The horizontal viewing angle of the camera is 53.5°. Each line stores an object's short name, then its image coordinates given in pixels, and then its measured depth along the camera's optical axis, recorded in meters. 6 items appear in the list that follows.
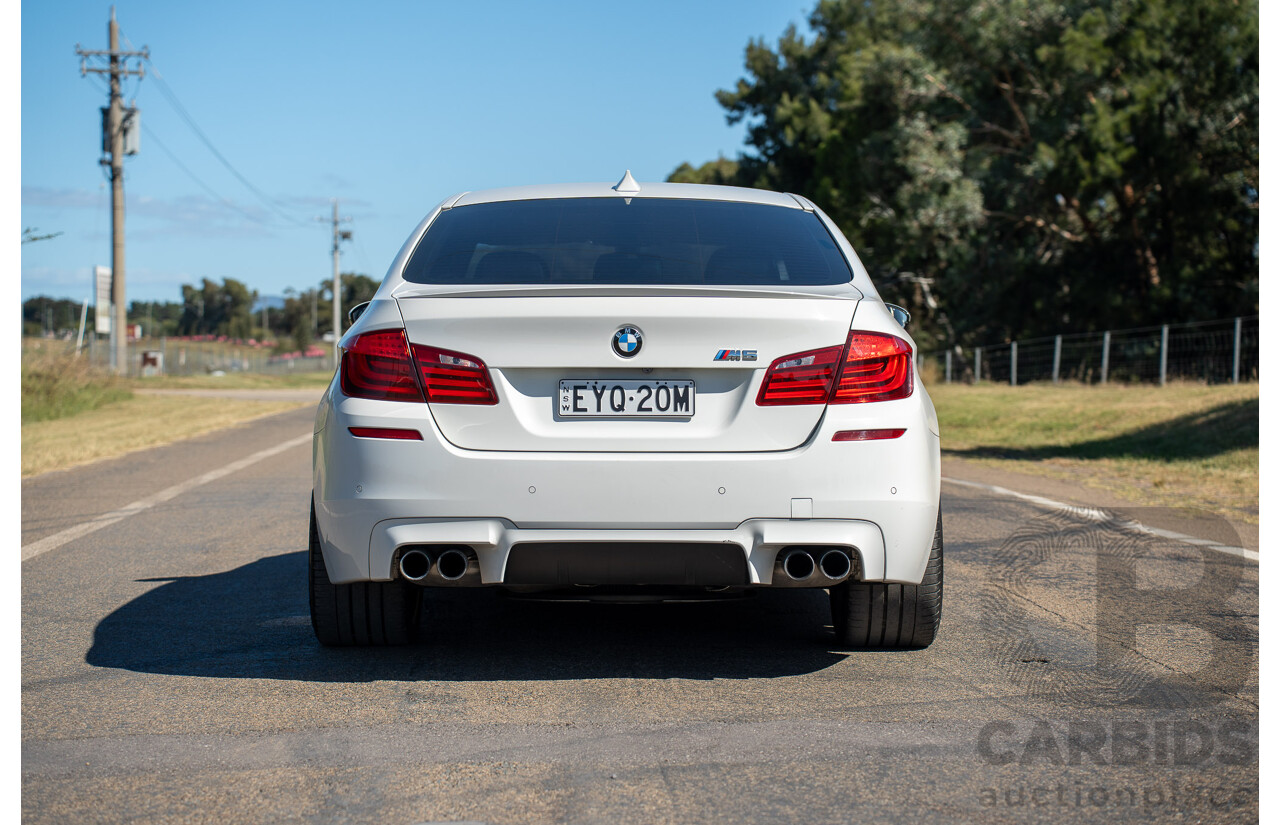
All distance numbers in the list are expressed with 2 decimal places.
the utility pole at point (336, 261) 64.59
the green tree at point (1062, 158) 29.89
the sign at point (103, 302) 37.94
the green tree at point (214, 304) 163.88
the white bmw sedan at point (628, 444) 3.97
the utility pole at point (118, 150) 38.19
